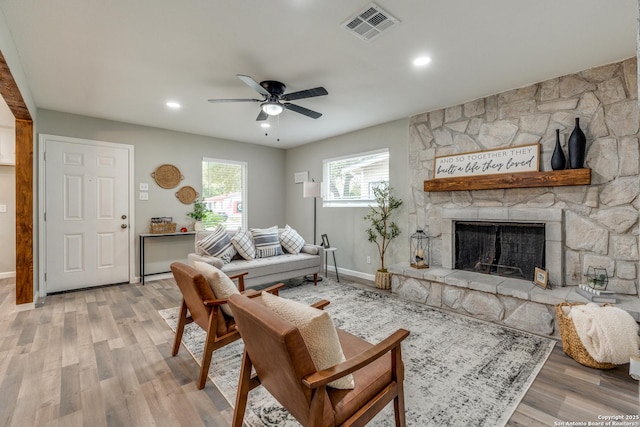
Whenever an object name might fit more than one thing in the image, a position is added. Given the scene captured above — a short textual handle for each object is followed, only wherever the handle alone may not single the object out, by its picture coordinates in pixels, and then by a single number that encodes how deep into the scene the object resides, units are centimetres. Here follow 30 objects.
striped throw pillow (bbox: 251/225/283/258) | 435
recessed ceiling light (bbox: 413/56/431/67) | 260
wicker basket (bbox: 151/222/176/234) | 468
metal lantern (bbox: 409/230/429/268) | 389
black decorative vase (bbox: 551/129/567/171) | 292
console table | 457
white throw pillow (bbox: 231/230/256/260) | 411
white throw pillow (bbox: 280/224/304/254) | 461
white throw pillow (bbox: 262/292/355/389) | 119
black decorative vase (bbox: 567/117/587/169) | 280
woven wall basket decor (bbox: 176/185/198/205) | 505
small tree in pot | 428
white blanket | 208
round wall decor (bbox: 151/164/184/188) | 482
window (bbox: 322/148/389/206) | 474
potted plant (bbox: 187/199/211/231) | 509
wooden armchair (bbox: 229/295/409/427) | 111
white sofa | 379
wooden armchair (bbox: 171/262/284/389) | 195
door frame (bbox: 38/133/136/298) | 390
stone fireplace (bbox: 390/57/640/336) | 267
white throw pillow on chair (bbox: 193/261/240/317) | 199
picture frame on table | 515
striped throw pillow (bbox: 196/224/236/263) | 390
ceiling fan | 275
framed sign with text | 318
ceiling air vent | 197
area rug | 174
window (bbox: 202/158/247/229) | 543
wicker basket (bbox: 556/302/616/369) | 218
